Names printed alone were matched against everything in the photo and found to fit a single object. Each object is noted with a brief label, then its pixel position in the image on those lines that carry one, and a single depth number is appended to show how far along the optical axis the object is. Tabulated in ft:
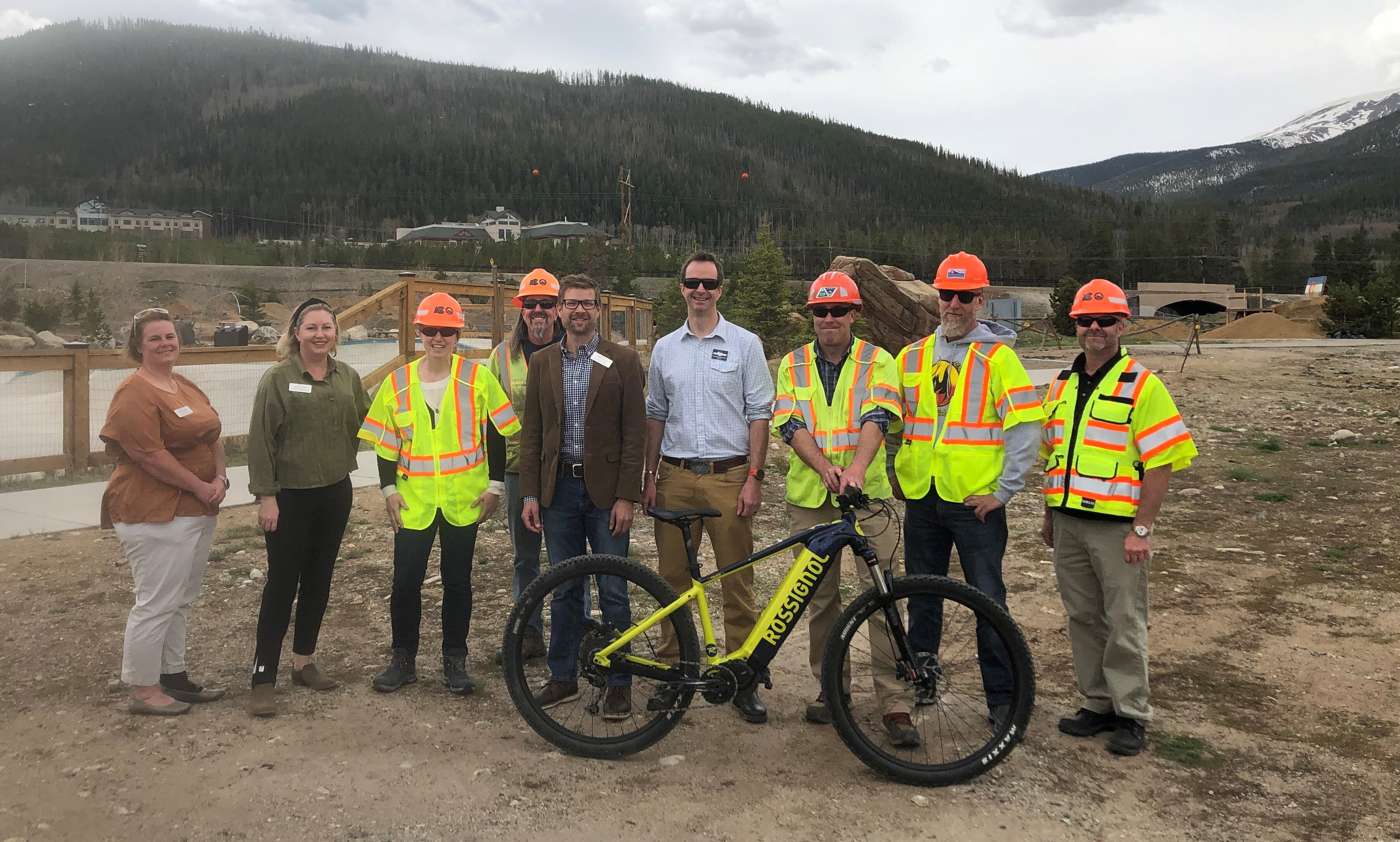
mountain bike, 11.34
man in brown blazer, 13.09
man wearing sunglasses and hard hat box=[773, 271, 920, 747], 12.55
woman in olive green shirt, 13.07
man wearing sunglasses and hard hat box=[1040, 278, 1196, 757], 12.07
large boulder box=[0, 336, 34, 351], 86.79
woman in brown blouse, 12.57
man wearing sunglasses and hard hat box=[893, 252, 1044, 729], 12.16
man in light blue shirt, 13.21
